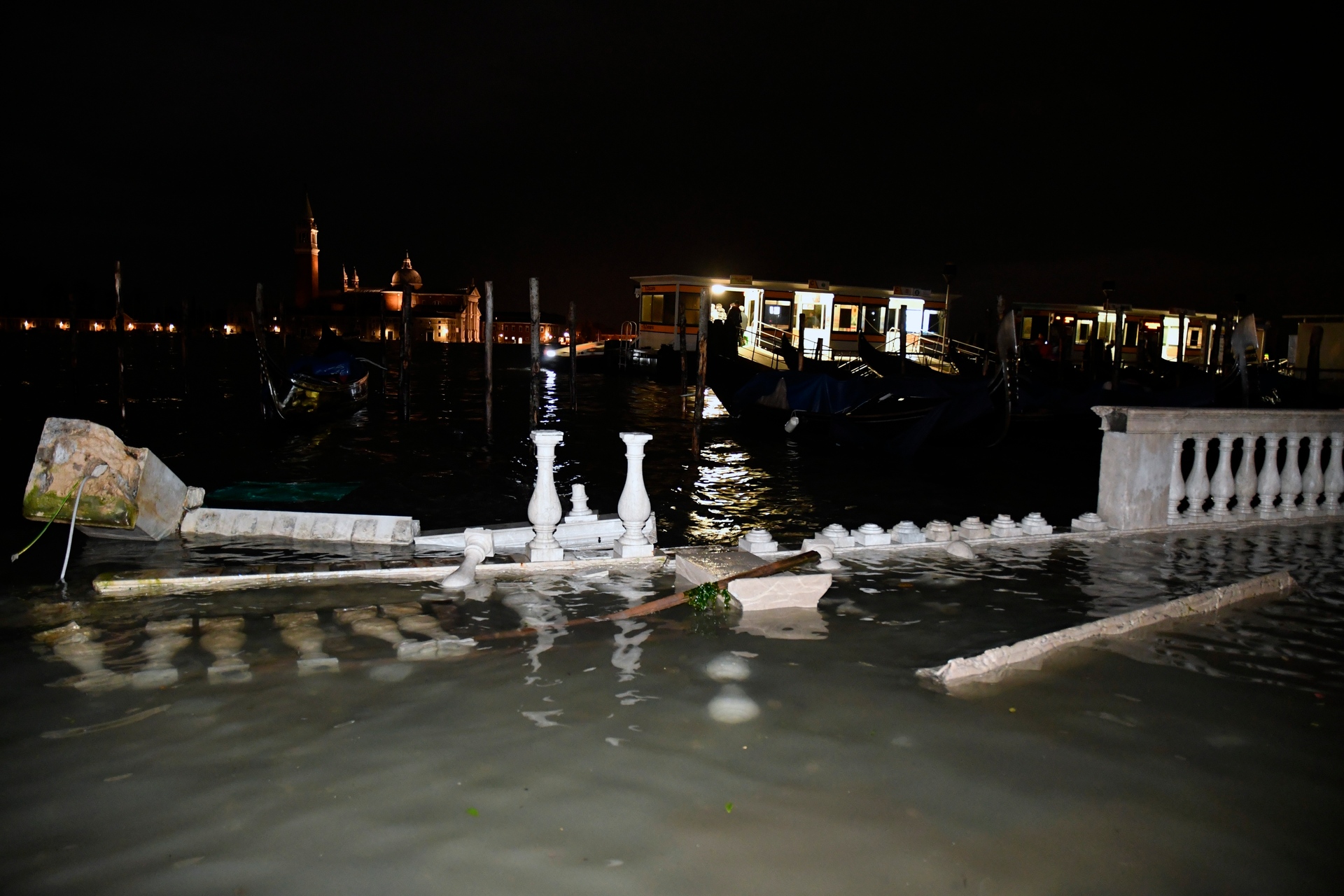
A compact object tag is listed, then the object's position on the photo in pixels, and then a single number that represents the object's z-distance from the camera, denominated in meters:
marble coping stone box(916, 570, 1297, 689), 3.49
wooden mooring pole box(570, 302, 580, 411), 22.83
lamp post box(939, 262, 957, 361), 27.47
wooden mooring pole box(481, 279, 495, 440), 18.06
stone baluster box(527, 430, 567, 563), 5.11
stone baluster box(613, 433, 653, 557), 5.29
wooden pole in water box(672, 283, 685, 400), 31.31
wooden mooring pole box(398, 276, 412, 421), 20.23
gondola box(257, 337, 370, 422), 17.97
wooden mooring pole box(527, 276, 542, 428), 19.61
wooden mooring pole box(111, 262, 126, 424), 20.41
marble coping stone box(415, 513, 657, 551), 5.87
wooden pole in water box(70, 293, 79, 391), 27.68
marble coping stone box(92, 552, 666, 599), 4.77
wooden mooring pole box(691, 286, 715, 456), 15.54
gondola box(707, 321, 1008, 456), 14.95
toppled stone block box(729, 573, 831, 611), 4.35
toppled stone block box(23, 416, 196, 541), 5.61
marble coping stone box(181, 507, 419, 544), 6.87
